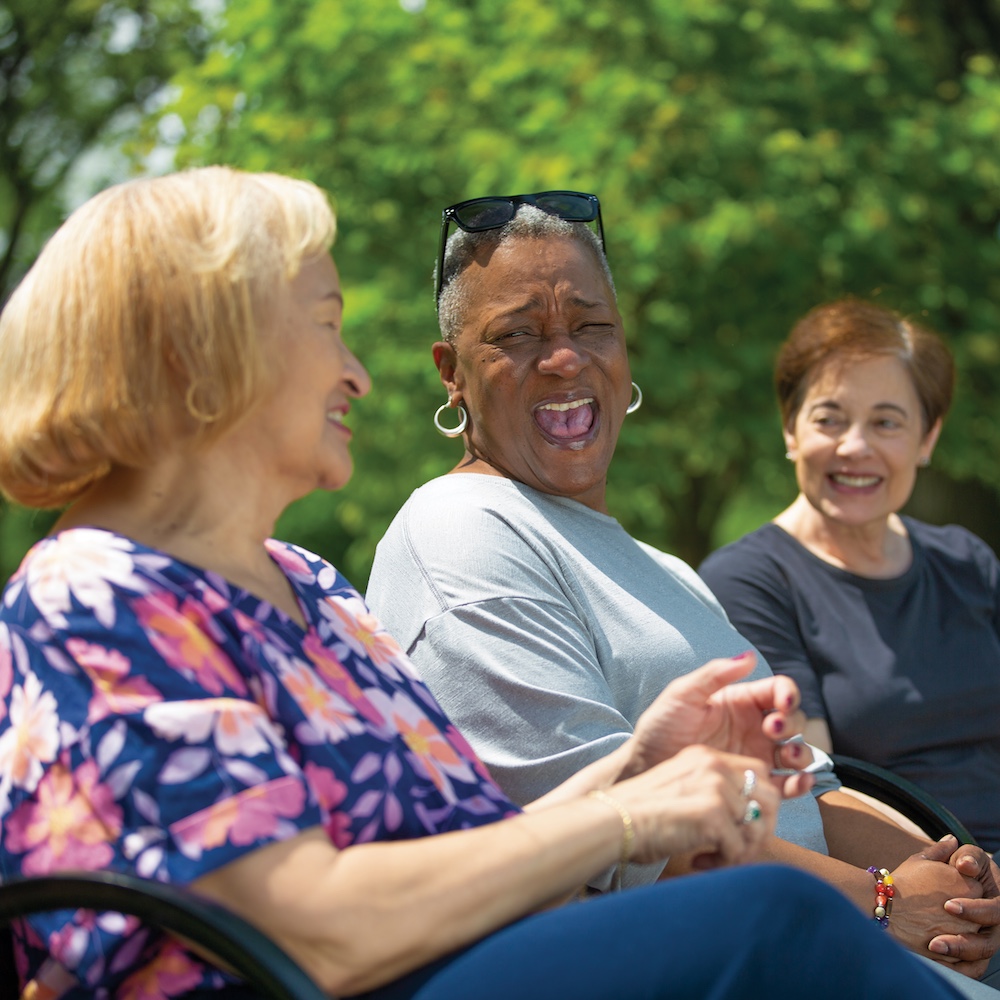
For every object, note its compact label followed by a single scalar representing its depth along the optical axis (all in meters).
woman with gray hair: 2.32
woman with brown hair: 3.38
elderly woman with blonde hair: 1.52
